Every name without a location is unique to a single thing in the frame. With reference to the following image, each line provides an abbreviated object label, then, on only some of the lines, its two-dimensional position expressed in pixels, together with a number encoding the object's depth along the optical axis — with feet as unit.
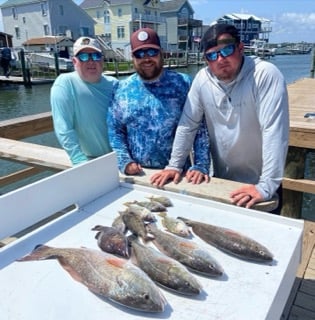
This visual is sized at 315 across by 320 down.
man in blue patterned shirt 7.39
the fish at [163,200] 5.61
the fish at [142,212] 5.07
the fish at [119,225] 4.80
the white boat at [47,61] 106.01
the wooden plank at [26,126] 11.40
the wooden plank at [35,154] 8.13
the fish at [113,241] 4.28
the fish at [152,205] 5.42
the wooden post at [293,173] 11.86
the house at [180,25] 184.96
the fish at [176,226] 4.67
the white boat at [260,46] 207.43
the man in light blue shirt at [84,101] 8.42
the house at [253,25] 256.05
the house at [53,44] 126.21
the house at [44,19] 137.49
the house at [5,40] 125.29
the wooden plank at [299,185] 11.07
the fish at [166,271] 3.59
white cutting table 3.39
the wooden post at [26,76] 88.99
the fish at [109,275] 3.39
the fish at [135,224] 4.70
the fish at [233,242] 4.10
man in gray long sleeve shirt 6.10
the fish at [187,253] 3.88
